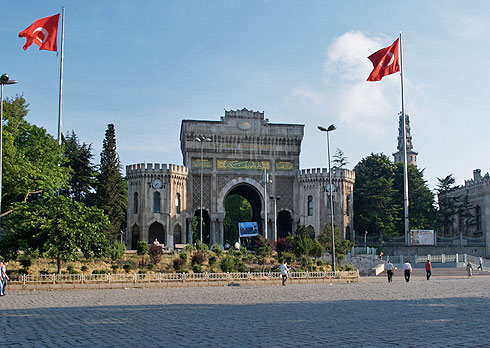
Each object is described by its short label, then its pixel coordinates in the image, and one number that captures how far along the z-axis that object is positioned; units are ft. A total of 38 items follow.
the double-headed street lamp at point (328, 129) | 104.13
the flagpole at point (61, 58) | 102.53
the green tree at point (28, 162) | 97.50
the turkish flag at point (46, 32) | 99.81
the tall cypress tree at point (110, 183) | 154.40
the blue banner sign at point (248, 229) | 150.92
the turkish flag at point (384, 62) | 139.33
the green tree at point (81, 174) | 164.35
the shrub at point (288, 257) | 105.70
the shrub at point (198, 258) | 100.73
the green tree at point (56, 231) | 77.51
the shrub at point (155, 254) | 99.04
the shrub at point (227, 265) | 93.30
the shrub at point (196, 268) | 93.25
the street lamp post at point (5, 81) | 79.60
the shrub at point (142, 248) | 106.63
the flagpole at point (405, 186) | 147.23
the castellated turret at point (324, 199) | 163.22
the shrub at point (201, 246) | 116.37
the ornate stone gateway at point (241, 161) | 165.37
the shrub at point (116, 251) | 94.39
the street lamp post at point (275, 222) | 156.62
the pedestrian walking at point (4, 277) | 64.67
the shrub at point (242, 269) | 93.04
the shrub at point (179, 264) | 95.92
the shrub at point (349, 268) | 103.60
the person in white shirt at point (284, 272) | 83.46
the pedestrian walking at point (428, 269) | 98.02
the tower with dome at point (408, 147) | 396.57
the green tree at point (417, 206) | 179.11
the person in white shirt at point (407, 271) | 91.45
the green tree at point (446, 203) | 180.55
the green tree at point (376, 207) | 168.96
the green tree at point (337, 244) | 122.64
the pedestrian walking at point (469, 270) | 109.81
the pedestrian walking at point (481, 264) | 128.31
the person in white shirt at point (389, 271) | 91.58
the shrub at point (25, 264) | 81.61
